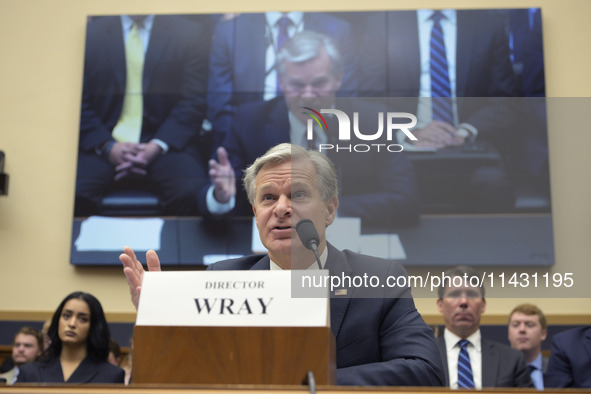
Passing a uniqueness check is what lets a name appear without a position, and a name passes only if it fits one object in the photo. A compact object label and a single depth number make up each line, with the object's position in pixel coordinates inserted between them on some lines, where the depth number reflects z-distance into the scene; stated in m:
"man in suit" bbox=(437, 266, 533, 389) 3.59
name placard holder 1.59
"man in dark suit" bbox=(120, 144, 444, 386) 1.96
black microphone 2.11
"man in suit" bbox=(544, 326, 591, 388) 3.73
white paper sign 1.61
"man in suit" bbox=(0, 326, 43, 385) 4.80
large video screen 5.54
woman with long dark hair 3.73
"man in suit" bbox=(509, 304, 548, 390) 4.22
